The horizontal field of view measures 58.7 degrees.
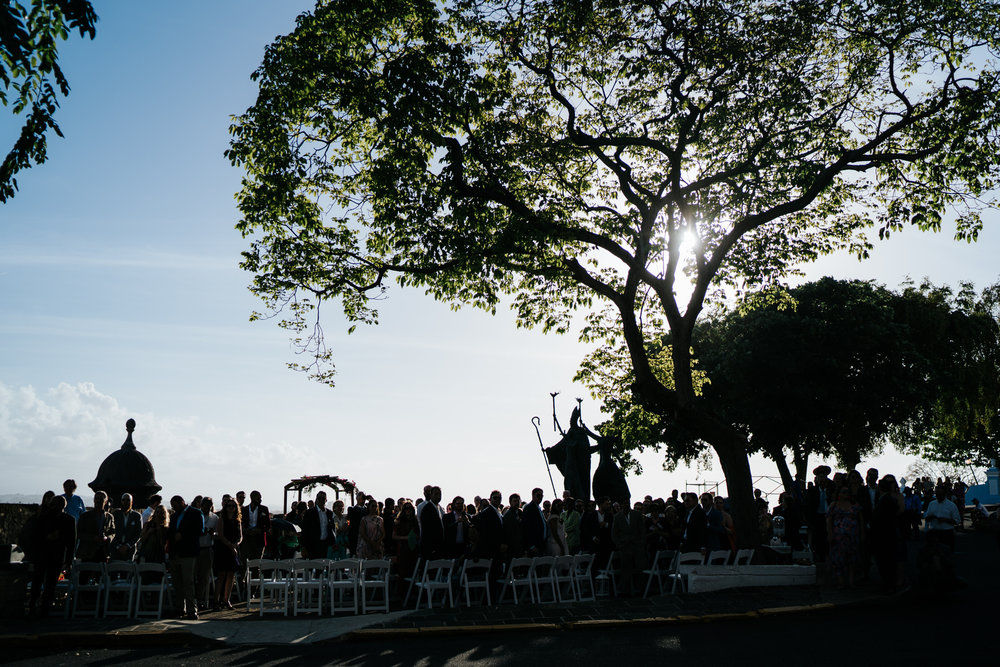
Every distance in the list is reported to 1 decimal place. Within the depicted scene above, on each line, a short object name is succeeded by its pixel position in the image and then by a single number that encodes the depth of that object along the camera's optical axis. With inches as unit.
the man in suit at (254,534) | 693.9
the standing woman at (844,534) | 594.5
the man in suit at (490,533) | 624.1
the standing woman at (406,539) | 650.8
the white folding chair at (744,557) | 634.2
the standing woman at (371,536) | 666.2
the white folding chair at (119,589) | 545.0
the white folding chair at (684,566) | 618.8
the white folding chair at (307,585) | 560.4
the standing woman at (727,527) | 694.4
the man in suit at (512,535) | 631.8
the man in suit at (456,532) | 647.1
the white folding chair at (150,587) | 547.2
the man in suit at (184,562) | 563.8
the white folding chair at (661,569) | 638.5
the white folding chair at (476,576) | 602.2
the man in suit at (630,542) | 647.1
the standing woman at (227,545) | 614.2
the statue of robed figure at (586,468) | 972.6
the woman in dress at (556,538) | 661.9
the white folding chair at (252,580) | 565.6
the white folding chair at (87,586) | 547.8
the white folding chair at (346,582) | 568.4
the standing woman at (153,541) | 600.4
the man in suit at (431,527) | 623.5
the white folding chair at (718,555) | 624.1
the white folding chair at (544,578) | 600.4
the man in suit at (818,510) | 737.6
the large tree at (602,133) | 660.1
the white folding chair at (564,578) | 613.0
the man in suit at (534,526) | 652.1
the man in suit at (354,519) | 743.7
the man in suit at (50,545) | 556.7
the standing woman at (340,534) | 667.4
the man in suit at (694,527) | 649.0
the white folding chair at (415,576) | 617.8
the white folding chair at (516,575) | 597.3
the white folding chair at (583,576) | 620.0
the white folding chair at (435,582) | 580.7
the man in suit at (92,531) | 617.3
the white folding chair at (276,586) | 563.2
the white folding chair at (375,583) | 575.8
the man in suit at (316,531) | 690.8
